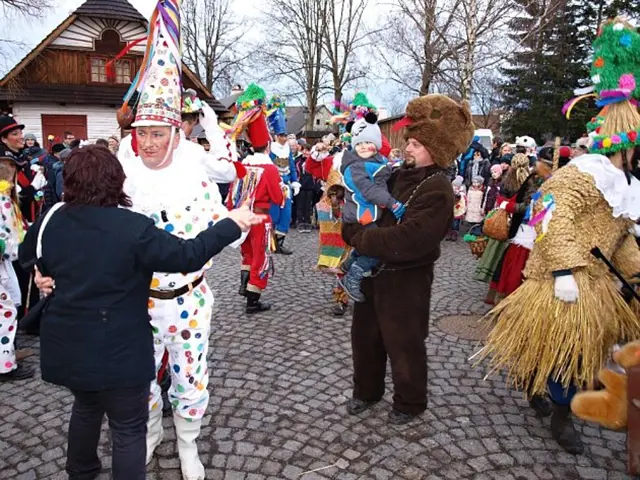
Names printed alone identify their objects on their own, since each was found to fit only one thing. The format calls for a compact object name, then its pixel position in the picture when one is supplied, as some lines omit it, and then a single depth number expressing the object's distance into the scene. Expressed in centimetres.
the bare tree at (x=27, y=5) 1320
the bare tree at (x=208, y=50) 3459
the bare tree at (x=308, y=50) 2841
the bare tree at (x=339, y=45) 2802
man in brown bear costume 292
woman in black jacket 203
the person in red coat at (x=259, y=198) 527
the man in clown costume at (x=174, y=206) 257
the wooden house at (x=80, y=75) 1970
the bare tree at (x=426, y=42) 1794
